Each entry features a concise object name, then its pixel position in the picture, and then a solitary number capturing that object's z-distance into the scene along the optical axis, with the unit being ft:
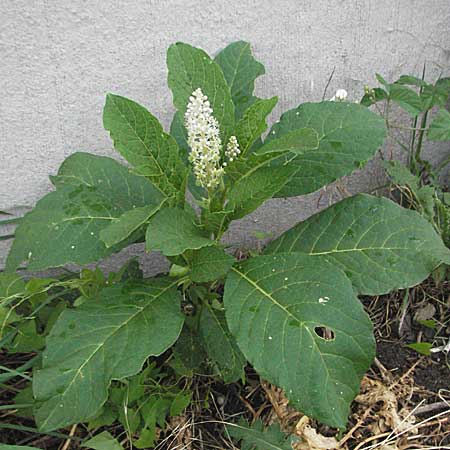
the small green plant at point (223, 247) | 3.74
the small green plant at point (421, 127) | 5.34
